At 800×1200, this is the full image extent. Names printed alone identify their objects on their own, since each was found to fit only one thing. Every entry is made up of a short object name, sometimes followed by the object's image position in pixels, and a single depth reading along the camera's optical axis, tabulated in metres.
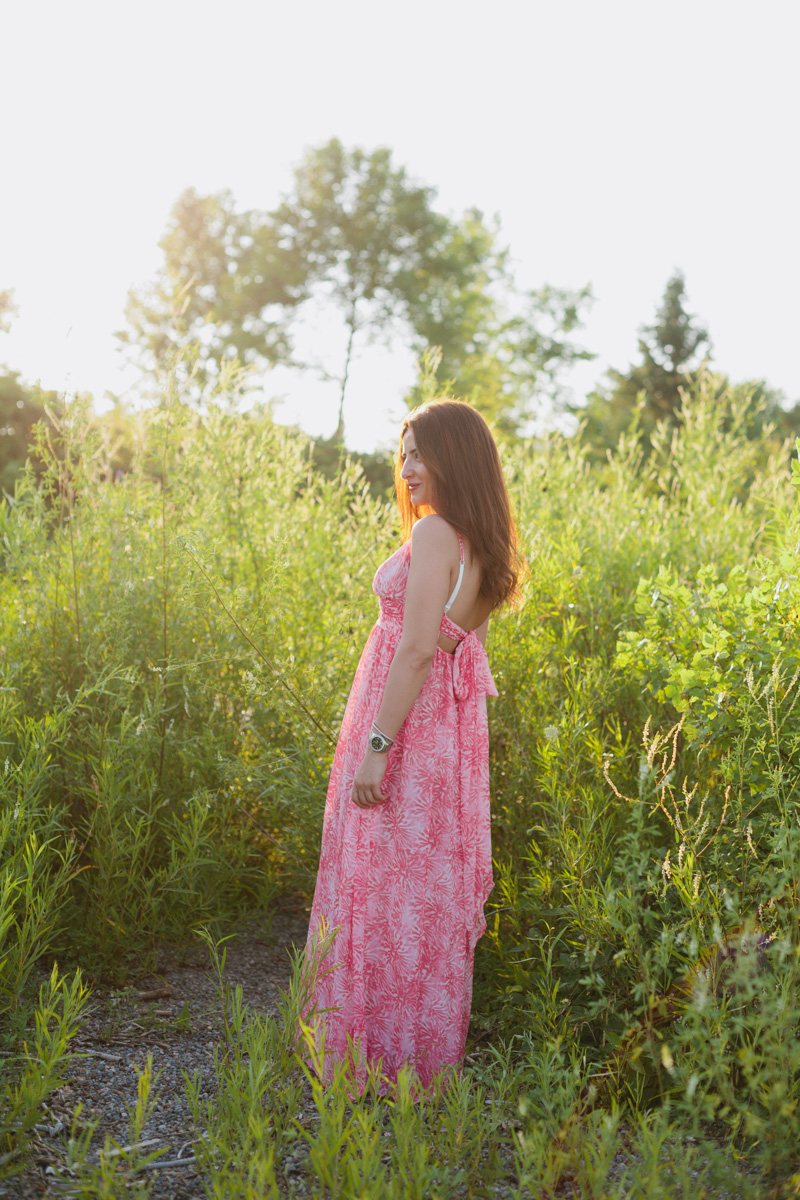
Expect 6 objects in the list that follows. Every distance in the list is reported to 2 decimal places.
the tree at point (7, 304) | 13.25
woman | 2.24
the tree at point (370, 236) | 25.59
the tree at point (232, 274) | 24.97
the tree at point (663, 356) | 25.41
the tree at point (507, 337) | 25.28
